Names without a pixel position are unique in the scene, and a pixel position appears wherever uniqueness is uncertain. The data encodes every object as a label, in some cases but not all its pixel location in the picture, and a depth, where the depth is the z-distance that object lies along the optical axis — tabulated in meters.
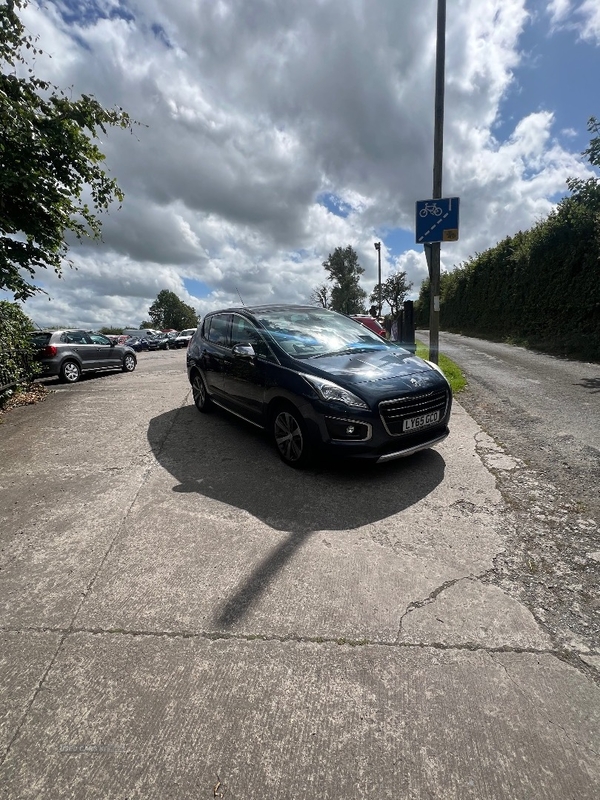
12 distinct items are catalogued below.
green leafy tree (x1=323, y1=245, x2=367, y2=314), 66.81
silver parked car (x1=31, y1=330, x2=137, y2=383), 11.08
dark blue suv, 3.71
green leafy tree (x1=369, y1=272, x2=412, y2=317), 71.44
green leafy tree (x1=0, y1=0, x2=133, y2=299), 5.59
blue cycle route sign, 7.47
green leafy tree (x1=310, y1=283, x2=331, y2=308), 70.38
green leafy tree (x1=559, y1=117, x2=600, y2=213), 11.38
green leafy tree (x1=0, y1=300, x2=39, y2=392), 7.78
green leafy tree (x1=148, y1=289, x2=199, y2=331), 95.75
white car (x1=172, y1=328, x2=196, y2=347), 39.12
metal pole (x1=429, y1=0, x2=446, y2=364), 7.90
